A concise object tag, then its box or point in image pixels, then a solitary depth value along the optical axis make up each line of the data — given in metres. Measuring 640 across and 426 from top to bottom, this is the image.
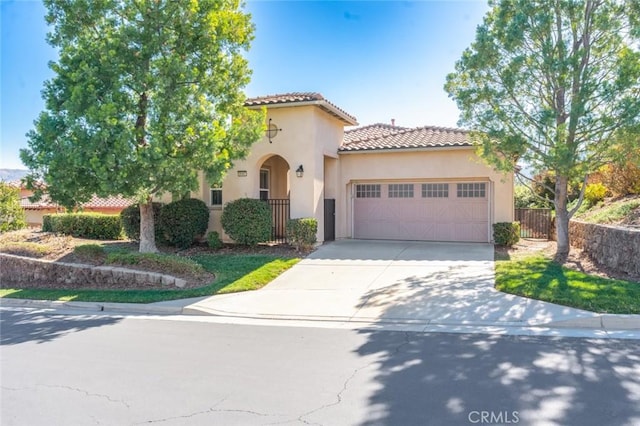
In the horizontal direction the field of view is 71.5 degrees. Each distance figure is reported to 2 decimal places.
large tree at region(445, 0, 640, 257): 10.45
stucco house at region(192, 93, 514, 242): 15.32
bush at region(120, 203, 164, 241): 15.23
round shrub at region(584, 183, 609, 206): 17.20
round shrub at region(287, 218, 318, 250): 14.15
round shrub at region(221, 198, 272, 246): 14.30
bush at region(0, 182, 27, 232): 20.95
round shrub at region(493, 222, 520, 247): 14.72
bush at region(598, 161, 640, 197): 15.39
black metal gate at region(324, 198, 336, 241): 16.50
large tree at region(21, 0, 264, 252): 10.47
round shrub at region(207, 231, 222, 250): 14.95
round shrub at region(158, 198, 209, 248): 14.93
